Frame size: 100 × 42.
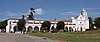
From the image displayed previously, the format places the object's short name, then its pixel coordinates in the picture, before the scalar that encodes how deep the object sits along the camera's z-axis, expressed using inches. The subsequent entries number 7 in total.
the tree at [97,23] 2326.5
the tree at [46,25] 2115.0
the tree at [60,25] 2130.4
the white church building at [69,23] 2210.4
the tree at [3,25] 2371.5
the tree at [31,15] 2409.4
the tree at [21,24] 2094.5
